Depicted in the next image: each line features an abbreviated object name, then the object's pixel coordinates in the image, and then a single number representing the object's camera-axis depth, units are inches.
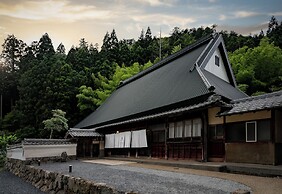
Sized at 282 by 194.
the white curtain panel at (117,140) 606.5
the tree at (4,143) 797.2
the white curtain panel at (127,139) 562.6
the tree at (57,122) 825.2
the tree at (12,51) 1728.6
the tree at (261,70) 732.7
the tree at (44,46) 1569.6
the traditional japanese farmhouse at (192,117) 316.8
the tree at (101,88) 964.6
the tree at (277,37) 1008.2
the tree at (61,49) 2145.9
